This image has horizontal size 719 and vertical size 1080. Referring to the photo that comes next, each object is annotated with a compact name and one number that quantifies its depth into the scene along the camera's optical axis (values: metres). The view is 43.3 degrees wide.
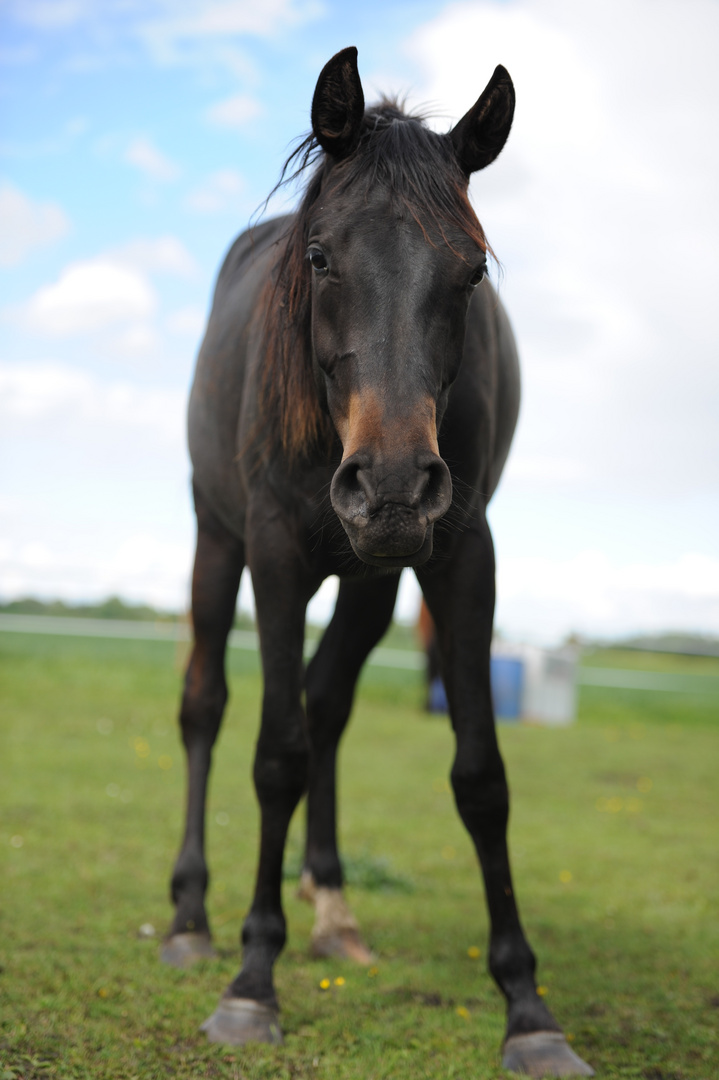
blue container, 12.53
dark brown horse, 2.27
